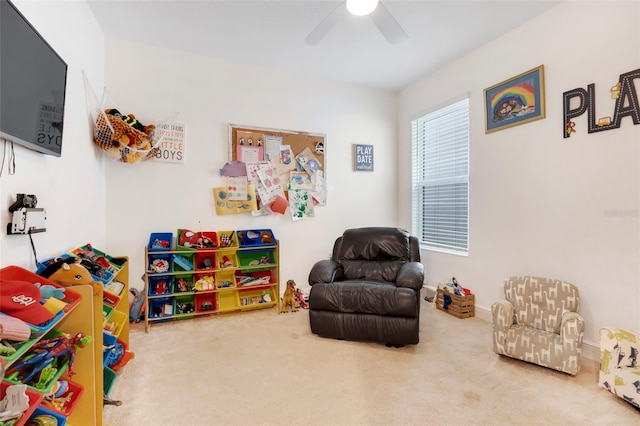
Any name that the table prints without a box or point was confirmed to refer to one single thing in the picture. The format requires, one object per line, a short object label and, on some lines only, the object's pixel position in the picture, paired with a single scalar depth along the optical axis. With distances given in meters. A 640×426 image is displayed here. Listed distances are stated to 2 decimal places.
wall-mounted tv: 1.18
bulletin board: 3.25
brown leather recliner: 2.29
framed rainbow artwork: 2.50
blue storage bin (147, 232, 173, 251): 2.84
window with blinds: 3.26
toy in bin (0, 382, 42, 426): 0.88
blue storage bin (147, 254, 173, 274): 2.80
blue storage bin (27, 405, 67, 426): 1.04
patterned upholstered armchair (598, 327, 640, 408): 1.62
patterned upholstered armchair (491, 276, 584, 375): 1.89
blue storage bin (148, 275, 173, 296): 2.84
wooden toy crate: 2.96
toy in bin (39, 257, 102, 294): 1.41
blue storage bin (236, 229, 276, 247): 3.23
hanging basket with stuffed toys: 2.44
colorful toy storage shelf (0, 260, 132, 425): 1.03
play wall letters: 1.96
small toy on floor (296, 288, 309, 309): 3.31
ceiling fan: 1.77
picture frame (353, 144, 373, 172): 3.87
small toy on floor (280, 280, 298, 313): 3.18
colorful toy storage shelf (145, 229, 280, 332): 2.84
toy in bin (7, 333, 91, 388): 1.06
